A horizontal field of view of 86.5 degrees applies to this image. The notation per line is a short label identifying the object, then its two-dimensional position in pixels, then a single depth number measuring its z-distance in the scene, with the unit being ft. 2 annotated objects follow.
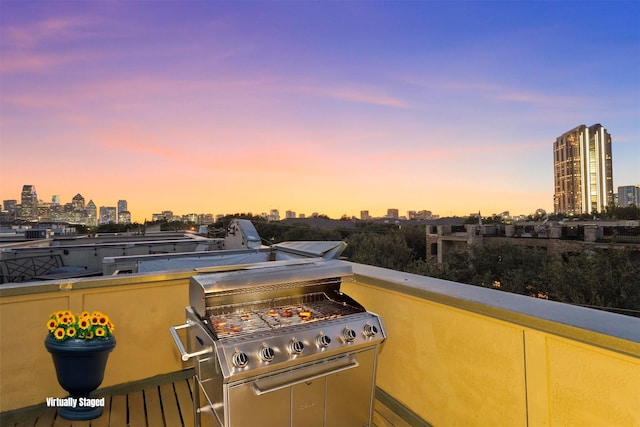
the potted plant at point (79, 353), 7.14
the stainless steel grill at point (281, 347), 5.42
